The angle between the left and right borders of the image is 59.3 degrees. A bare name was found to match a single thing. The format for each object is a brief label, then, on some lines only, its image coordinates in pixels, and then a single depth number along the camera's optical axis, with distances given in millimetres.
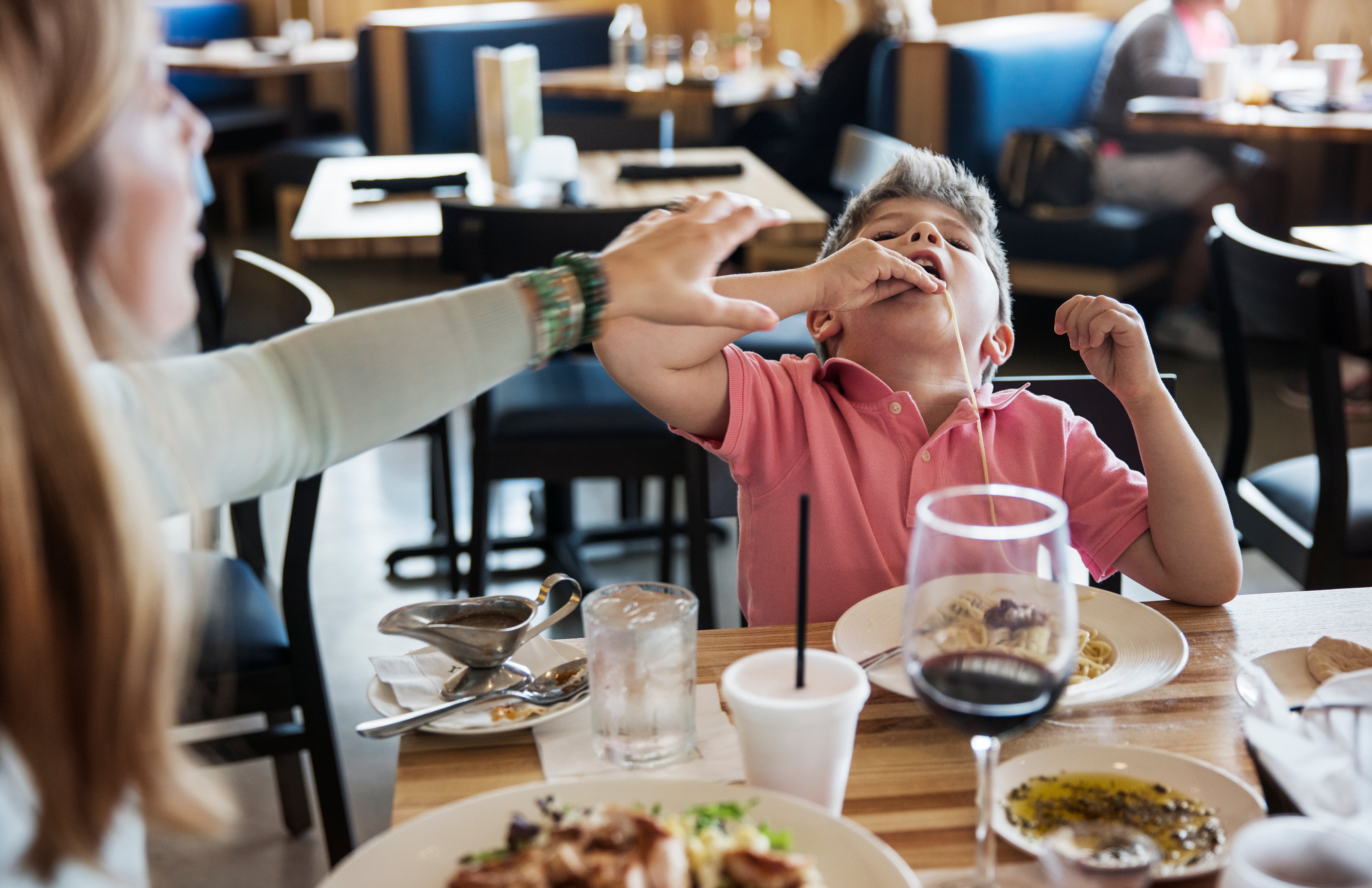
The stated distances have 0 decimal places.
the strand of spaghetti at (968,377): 1278
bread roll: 965
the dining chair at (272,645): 1670
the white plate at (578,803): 706
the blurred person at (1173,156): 4867
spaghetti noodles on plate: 700
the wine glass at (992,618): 687
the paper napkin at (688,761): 877
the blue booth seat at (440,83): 6023
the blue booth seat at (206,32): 7641
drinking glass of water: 886
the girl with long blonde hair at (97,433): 569
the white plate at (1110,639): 941
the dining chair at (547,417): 2342
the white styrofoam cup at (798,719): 767
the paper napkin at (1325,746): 745
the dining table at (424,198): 2672
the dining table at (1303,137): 4242
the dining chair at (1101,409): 1494
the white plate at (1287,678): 950
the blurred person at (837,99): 4875
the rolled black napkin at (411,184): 3143
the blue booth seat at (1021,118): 4664
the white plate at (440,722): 922
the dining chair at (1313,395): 1941
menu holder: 3055
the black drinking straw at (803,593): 762
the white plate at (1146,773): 789
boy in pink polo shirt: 1263
